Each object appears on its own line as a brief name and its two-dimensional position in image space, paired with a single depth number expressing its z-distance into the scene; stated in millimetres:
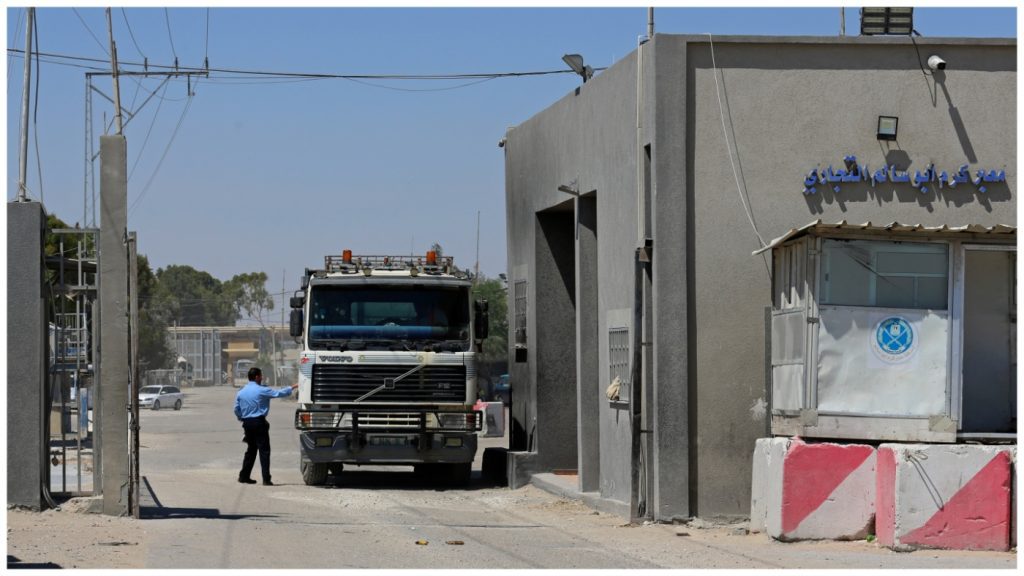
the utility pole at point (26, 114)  21316
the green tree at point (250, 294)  158750
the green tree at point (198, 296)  163250
